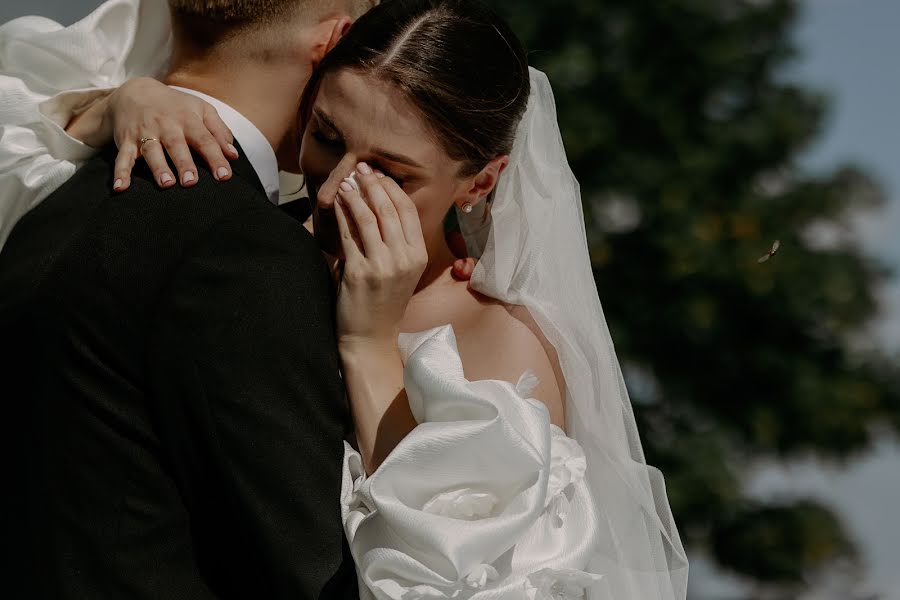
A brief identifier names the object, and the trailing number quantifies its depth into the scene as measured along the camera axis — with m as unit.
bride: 2.17
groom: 2.09
